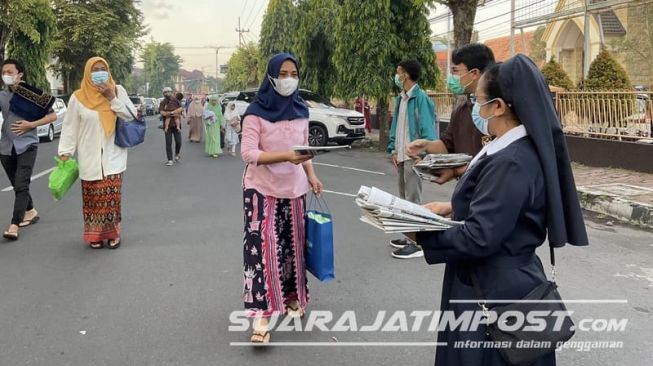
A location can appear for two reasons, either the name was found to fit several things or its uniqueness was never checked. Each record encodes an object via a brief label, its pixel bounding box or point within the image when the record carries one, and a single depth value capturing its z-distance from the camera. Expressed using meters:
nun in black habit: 1.87
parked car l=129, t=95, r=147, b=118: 39.61
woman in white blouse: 5.36
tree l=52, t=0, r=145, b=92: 32.78
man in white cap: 12.85
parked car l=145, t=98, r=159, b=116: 50.67
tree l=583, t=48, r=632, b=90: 12.70
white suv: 16.47
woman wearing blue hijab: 3.50
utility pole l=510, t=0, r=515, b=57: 20.26
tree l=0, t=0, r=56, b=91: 16.62
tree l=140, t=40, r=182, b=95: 102.88
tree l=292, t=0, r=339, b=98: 17.42
